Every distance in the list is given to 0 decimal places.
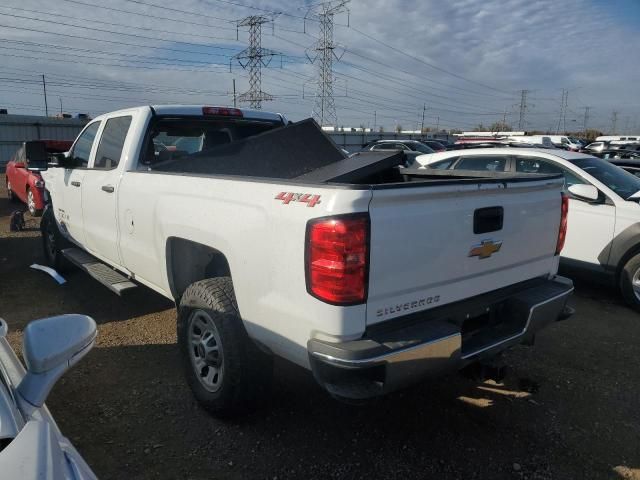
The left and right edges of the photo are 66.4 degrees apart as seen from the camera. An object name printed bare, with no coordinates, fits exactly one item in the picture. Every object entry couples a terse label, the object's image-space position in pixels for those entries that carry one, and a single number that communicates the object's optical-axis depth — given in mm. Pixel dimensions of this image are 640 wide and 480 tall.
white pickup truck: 2344
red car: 9755
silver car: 1338
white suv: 5594
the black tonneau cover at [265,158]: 4152
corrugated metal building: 24344
